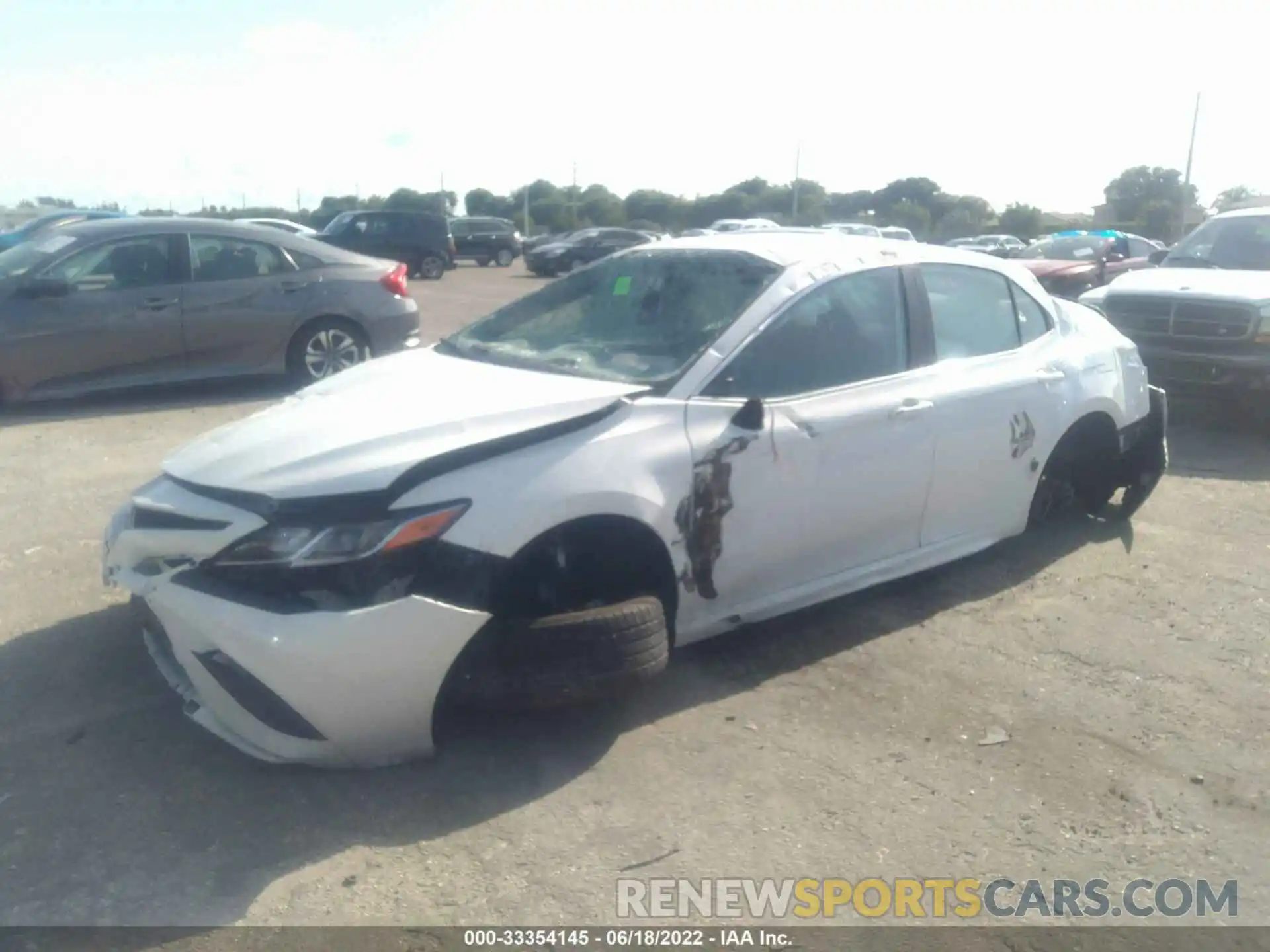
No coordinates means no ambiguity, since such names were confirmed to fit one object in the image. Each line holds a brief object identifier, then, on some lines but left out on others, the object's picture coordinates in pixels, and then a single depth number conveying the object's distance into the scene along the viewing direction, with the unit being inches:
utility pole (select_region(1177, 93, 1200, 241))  1467.2
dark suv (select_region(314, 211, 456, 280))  1064.8
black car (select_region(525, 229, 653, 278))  1278.3
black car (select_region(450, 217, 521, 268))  1504.7
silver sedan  344.5
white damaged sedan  131.4
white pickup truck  332.2
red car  625.3
